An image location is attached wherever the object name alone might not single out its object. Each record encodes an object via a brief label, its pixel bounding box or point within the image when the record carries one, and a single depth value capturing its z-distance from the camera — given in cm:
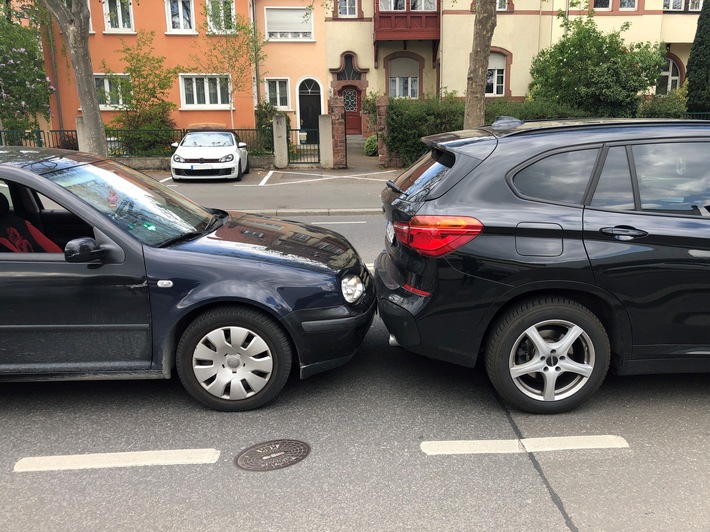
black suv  343
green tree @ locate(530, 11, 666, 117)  2017
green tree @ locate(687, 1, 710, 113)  2461
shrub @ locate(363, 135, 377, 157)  2309
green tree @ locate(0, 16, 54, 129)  2120
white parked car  1625
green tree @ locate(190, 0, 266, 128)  2405
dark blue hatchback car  349
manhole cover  313
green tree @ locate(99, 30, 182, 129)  2103
